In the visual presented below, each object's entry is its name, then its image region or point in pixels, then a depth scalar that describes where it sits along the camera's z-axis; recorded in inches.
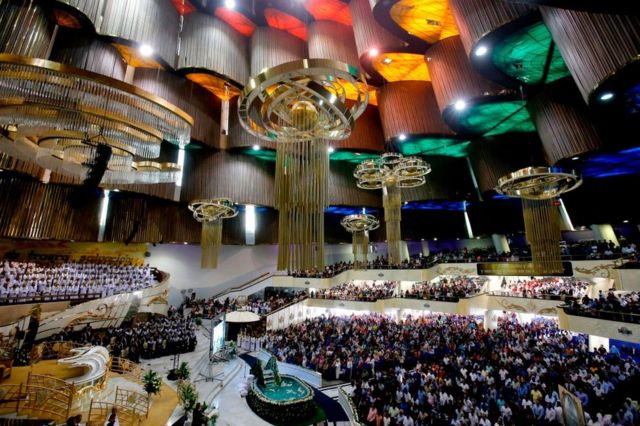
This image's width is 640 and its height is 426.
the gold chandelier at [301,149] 203.2
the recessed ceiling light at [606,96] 308.8
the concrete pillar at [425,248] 1356.3
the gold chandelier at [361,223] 757.0
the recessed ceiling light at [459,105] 576.0
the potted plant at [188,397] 353.8
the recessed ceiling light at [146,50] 671.3
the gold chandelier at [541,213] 429.4
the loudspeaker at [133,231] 761.6
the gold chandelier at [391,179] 476.7
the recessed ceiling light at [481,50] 430.3
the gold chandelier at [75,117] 185.8
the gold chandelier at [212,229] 598.2
